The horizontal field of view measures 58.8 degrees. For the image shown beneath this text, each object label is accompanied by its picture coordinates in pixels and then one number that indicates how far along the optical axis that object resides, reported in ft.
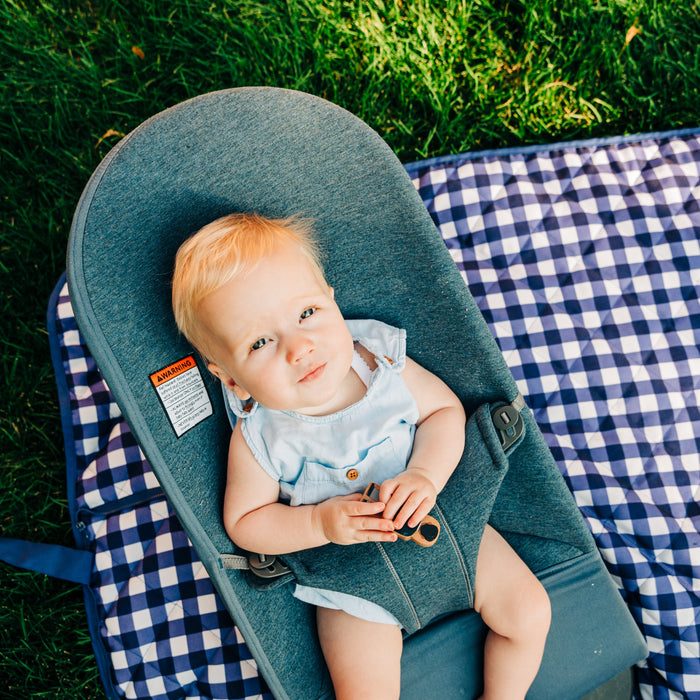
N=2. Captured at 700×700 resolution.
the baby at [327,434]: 3.43
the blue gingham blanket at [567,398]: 4.63
